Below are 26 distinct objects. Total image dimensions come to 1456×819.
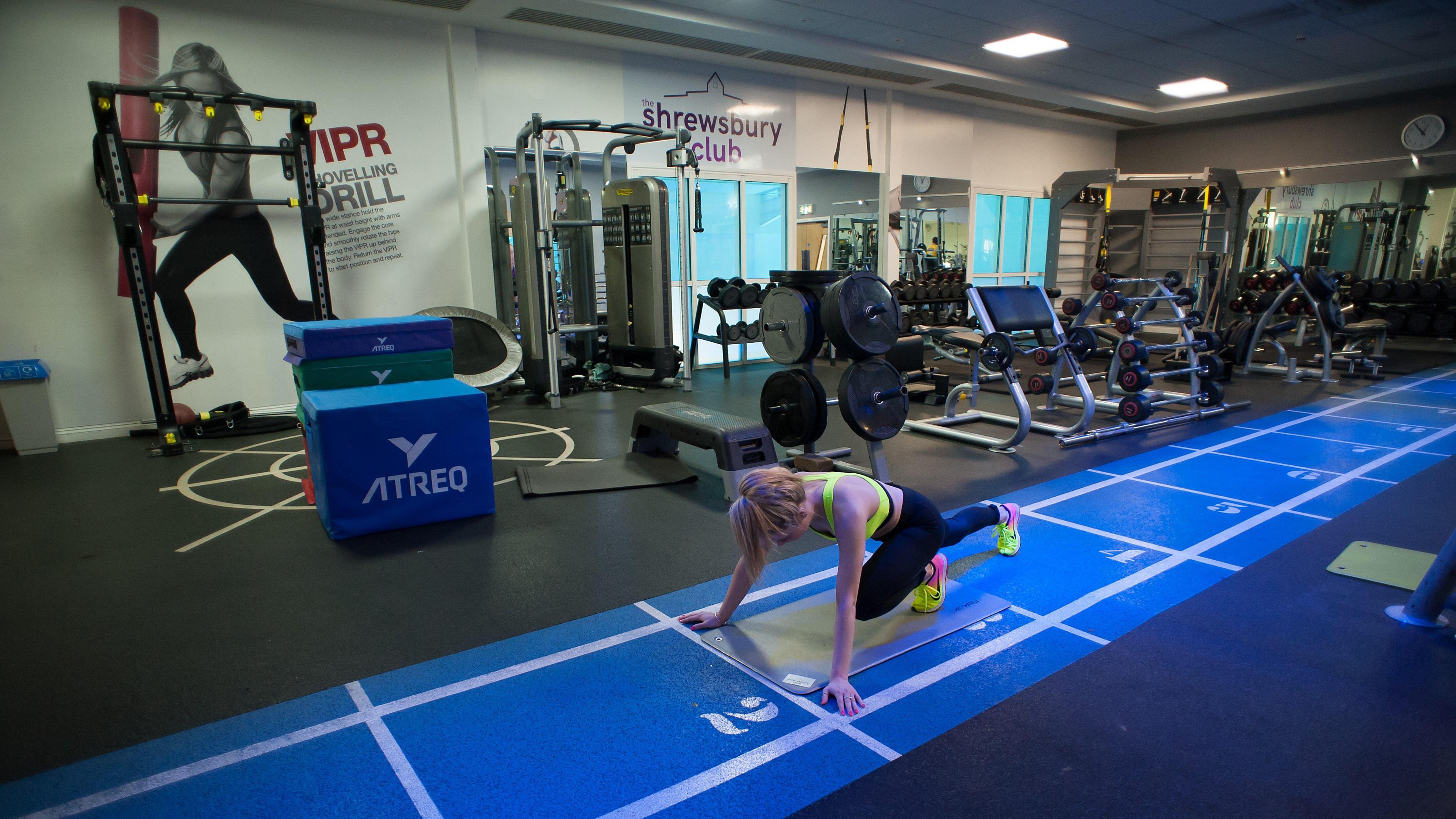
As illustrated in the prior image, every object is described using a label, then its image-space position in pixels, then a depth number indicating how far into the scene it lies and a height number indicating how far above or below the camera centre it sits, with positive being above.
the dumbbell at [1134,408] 5.01 -0.99
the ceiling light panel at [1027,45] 7.23 +2.13
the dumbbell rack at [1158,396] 5.22 -1.00
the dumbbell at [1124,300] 5.27 -0.28
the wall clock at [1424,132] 9.27 +1.55
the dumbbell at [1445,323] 8.30 -0.74
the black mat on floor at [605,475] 3.91 -1.13
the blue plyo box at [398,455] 3.12 -0.81
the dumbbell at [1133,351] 4.97 -0.60
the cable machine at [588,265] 6.05 +0.04
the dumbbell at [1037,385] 4.95 -0.82
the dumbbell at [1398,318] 8.63 -0.70
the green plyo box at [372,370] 3.49 -0.48
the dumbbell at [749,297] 6.80 -0.29
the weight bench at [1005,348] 4.51 -0.55
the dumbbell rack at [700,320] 6.71 -0.54
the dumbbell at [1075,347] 4.95 -0.57
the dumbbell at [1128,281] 5.40 -0.15
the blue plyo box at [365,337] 3.44 -0.32
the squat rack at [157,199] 4.45 +0.49
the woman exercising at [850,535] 1.85 -0.75
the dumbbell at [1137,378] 4.94 -0.78
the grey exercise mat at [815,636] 2.13 -1.15
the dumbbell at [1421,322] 8.47 -0.74
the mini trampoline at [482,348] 6.18 -0.67
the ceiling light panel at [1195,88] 9.02 +2.11
